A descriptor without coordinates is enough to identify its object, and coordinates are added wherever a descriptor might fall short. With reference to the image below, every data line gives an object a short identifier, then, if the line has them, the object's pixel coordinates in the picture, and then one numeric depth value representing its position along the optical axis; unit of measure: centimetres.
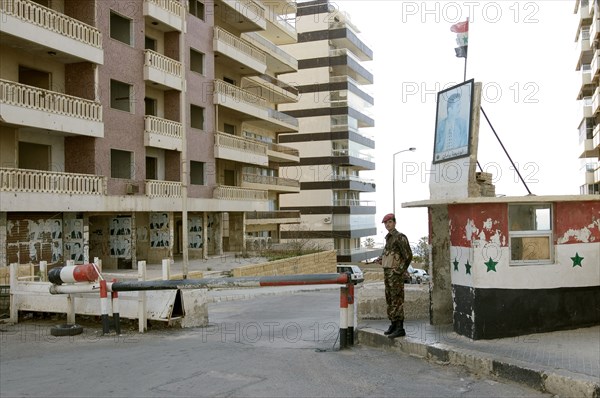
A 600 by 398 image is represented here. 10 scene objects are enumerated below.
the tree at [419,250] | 4111
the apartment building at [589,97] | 4594
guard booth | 730
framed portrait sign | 798
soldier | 782
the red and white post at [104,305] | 897
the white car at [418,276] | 4246
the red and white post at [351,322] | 779
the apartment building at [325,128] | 6281
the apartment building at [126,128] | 2000
